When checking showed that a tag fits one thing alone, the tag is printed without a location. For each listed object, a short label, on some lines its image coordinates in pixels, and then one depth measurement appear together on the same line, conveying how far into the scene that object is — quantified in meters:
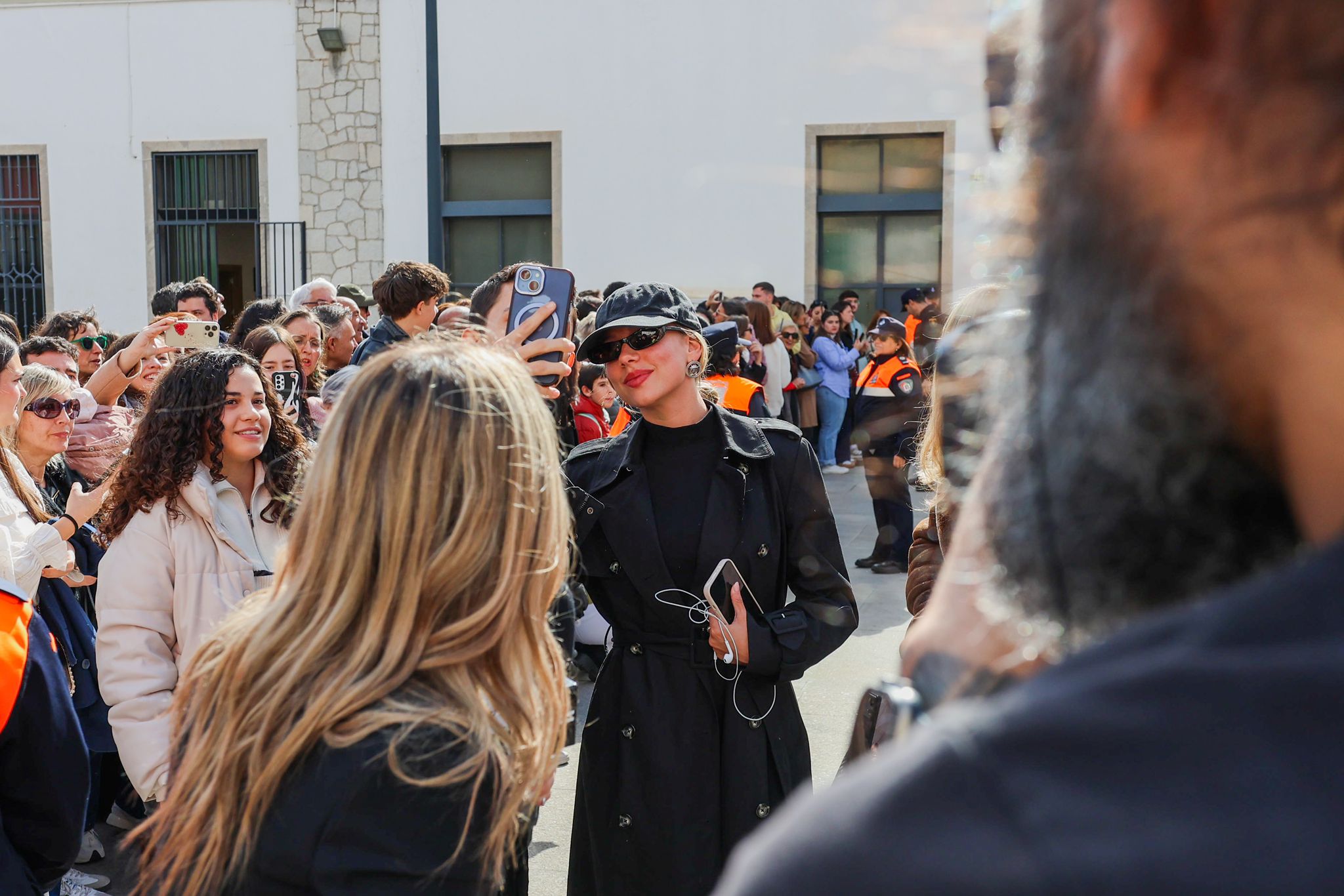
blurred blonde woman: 1.41
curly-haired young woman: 2.98
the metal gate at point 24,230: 16.14
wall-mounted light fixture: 15.26
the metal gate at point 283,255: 15.65
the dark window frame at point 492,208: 16.08
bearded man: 0.42
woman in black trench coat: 2.91
